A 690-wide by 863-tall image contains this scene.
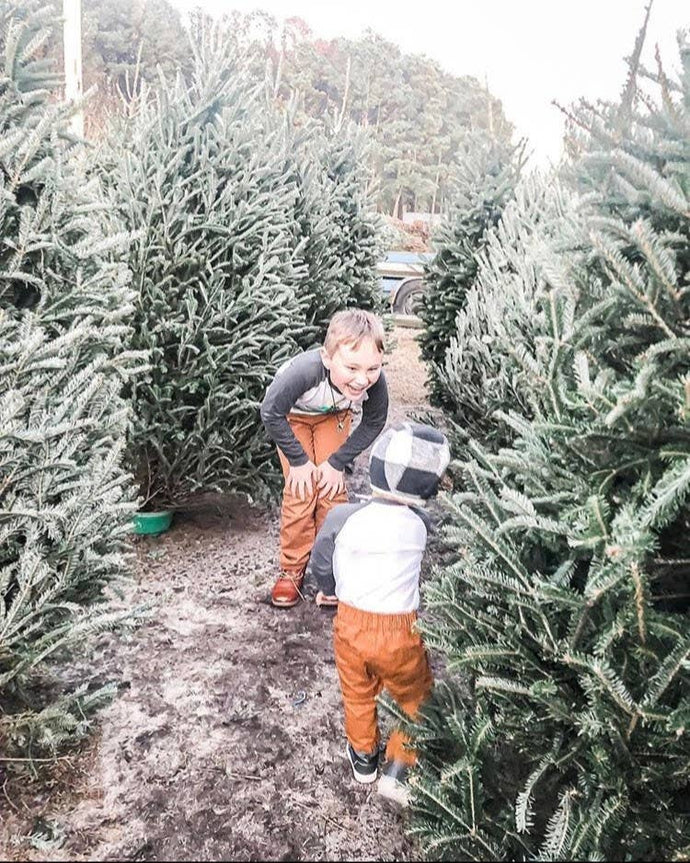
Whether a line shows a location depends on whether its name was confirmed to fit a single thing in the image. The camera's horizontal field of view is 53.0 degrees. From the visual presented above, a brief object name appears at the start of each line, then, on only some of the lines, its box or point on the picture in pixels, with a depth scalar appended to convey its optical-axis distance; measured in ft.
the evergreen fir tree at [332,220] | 20.11
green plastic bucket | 15.60
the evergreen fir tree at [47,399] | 7.21
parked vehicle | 54.29
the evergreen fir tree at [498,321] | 12.86
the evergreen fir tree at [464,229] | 25.31
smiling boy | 10.28
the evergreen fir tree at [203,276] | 13.85
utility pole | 40.19
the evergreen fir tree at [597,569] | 5.29
